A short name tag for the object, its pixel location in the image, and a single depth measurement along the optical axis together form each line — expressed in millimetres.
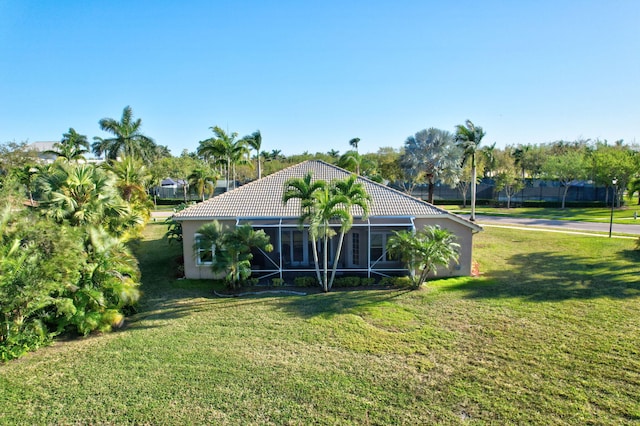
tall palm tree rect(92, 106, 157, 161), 35344
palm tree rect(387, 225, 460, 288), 15227
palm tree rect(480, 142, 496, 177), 34875
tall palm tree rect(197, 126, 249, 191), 34594
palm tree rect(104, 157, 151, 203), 22766
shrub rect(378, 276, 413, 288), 16453
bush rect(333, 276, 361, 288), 16781
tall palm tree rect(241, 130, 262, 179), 36219
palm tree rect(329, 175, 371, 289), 14656
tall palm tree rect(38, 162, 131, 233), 13578
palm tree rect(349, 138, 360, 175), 61938
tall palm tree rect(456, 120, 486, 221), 32500
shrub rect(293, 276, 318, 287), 16875
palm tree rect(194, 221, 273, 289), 15422
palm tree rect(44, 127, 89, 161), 37406
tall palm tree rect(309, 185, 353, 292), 14531
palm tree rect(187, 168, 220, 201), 40750
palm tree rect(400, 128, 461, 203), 38719
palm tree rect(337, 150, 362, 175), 35500
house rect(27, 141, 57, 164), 78975
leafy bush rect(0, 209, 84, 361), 9938
